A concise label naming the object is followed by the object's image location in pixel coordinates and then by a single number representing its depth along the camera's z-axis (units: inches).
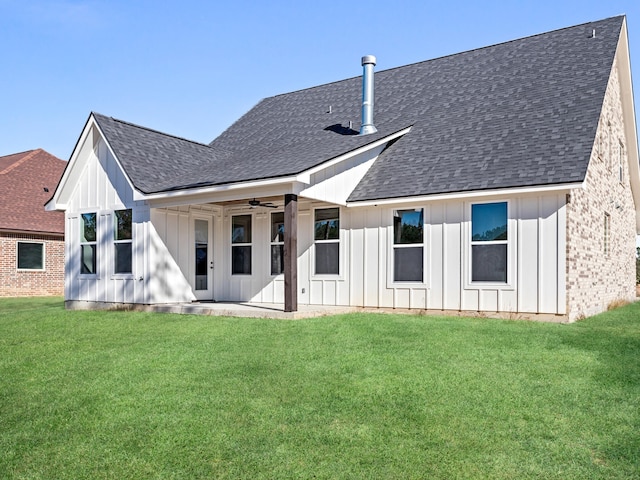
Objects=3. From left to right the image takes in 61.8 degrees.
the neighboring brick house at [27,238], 841.5
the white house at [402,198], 412.5
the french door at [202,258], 552.4
